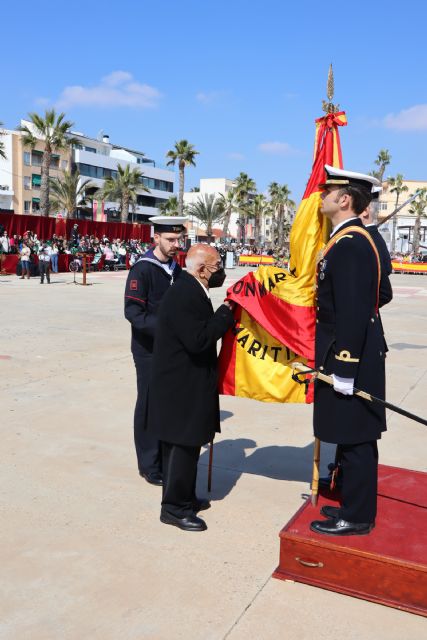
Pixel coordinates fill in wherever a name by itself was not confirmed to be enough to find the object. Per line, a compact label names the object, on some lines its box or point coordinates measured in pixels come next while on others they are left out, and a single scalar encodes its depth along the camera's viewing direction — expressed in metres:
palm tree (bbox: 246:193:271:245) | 89.73
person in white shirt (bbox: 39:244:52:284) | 21.64
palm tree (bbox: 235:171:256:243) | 75.75
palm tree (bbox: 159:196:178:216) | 83.76
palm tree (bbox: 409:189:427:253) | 74.68
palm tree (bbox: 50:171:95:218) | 58.91
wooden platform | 2.80
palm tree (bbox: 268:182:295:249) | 92.44
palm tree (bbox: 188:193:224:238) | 74.25
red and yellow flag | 3.68
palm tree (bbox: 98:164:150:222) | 66.62
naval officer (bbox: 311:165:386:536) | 2.90
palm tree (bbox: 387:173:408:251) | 85.45
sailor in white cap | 4.22
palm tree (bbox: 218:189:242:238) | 78.09
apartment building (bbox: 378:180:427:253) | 108.81
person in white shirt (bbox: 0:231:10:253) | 24.30
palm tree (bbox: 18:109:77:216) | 40.97
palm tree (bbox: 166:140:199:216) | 55.34
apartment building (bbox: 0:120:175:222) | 67.62
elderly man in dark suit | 3.37
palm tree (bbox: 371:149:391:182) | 75.86
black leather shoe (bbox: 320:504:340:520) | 3.29
